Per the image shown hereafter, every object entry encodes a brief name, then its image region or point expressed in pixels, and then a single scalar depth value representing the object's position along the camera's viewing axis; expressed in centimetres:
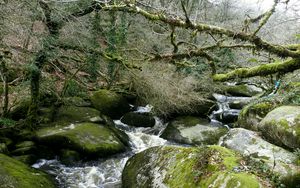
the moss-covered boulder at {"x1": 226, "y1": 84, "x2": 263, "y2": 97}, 1756
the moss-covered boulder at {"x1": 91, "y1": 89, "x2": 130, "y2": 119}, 1323
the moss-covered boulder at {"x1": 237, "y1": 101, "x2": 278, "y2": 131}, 952
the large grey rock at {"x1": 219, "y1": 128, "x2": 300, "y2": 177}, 662
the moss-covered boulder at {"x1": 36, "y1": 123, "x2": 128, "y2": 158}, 927
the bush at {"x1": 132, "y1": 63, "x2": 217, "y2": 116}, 1316
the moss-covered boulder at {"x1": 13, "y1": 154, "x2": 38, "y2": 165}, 851
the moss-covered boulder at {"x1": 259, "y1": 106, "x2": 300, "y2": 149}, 684
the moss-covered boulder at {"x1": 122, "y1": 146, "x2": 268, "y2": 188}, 464
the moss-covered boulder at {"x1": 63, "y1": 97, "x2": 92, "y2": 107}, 1222
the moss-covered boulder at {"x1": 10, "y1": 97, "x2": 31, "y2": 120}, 1038
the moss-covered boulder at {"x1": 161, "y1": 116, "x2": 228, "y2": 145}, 1146
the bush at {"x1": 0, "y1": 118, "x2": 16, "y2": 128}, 861
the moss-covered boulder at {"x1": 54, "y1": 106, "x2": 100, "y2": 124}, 1093
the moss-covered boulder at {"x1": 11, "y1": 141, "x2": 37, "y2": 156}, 879
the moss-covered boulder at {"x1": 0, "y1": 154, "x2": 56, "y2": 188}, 598
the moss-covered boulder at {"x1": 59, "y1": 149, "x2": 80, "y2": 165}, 904
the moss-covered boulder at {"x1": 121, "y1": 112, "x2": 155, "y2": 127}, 1309
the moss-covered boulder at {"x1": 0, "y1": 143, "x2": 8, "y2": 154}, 832
